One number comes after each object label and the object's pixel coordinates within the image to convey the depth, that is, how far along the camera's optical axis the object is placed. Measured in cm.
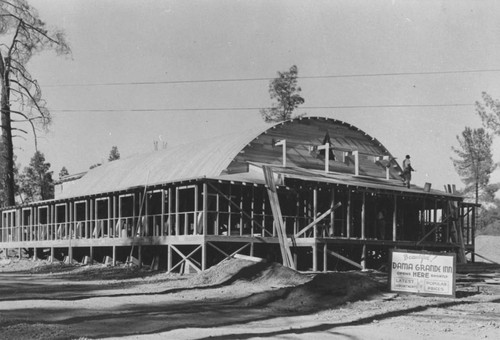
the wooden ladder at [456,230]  3281
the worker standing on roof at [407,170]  3194
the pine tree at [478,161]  7244
